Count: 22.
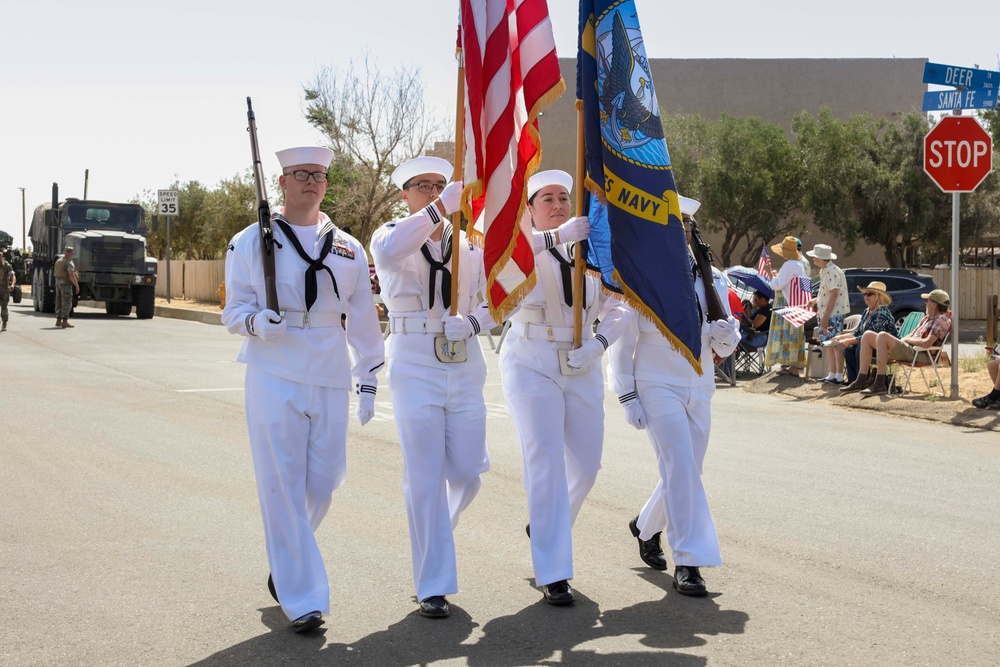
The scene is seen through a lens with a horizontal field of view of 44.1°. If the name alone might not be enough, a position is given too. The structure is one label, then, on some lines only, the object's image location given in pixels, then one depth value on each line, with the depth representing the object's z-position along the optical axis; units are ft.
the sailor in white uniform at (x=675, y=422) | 19.89
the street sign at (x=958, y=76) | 43.06
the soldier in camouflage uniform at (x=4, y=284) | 89.04
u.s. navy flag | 20.58
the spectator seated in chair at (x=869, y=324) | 48.39
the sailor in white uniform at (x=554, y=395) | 19.39
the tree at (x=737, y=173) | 148.56
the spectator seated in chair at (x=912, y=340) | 46.52
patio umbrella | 60.23
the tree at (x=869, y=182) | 142.82
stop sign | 44.73
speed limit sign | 116.26
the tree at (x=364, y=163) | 130.82
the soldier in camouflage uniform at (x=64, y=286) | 93.09
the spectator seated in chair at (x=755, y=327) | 58.44
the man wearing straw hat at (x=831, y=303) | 51.70
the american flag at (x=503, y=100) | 20.63
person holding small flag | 54.34
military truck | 111.86
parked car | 88.02
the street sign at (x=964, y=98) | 43.16
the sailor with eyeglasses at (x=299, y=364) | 17.60
